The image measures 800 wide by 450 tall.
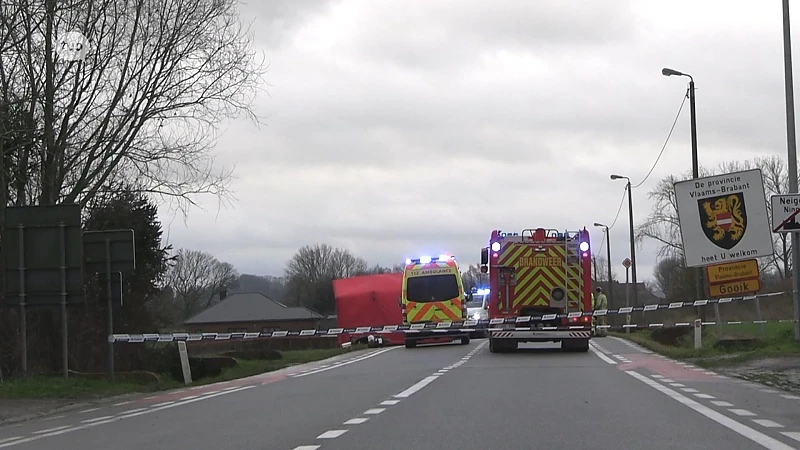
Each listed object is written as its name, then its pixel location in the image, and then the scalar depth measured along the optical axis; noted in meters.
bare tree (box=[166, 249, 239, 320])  127.00
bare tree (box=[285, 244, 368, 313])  143.38
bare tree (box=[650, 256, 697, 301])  71.06
